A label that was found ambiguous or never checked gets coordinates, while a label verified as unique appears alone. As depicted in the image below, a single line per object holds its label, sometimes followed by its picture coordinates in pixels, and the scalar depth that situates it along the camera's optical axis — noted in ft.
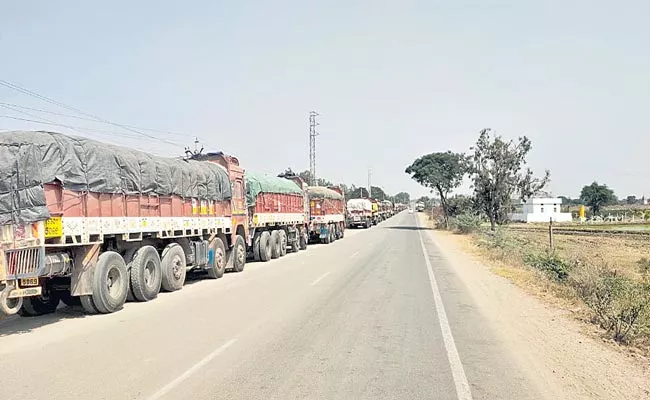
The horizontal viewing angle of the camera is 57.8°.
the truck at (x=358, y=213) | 196.24
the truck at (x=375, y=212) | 229.29
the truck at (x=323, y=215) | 117.80
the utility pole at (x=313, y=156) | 210.59
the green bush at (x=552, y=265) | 62.07
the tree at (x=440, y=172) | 210.59
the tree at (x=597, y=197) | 380.58
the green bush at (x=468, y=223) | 161.89
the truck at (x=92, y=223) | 31.99
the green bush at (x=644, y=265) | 69.35
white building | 311.27
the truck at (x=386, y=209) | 301.98
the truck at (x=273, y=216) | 75.05
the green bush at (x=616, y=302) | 31.32
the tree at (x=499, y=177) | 152.25
